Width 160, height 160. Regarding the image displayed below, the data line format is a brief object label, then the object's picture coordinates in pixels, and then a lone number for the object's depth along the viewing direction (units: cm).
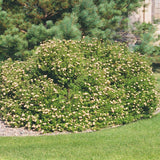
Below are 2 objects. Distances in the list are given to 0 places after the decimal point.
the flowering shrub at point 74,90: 1039
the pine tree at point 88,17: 1479
